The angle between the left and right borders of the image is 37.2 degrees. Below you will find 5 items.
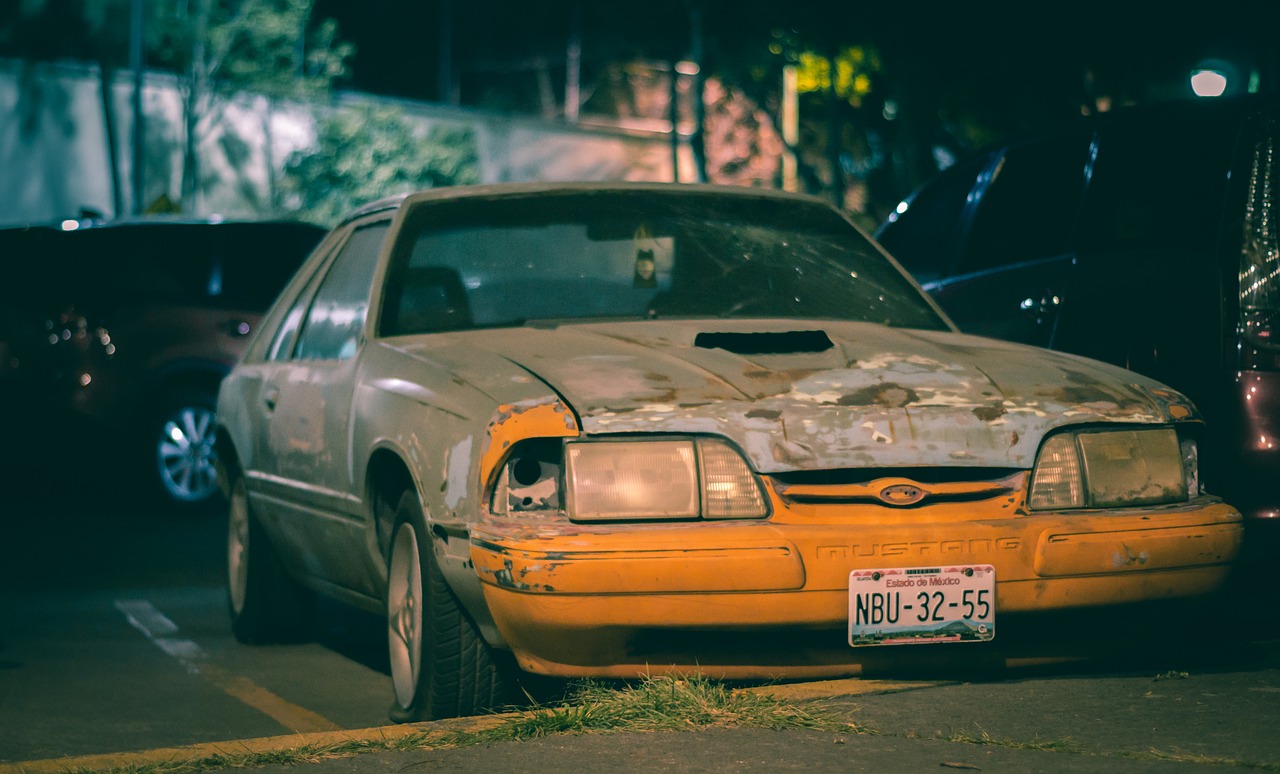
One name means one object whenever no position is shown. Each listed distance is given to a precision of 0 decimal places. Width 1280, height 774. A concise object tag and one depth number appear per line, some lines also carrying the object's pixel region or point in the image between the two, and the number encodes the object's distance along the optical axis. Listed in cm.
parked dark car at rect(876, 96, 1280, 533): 564
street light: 1282
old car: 422
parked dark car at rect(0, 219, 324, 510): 1162
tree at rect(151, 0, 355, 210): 3484
